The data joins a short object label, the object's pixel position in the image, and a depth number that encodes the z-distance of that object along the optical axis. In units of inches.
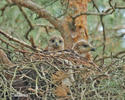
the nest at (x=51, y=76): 347.6
